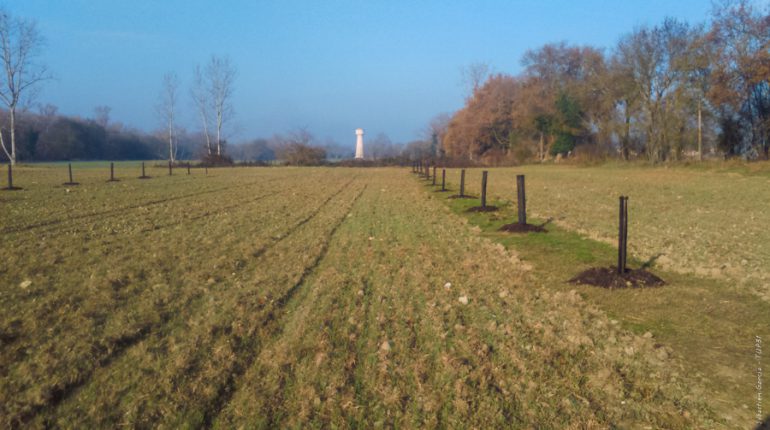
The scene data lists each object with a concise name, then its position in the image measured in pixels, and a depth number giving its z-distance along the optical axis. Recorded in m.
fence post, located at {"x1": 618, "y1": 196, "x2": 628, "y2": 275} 6.41
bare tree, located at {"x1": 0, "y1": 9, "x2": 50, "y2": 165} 48.81
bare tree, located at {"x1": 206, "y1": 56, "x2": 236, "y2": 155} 67.12
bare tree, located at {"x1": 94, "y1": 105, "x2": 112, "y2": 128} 105.25
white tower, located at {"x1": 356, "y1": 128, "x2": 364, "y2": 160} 91.31
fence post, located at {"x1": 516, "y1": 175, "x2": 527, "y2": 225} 10.95
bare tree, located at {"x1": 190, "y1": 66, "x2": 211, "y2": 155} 68.34
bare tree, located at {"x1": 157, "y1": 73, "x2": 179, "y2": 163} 69.88
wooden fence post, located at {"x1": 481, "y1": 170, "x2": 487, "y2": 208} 14.65
